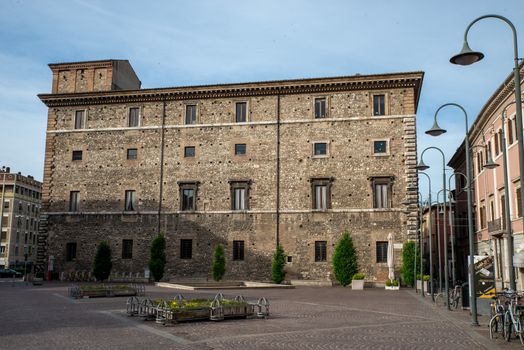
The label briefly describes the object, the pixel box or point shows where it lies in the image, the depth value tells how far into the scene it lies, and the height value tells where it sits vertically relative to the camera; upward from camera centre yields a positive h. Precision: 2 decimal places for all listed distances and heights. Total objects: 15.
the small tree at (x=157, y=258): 36.81 -0.43
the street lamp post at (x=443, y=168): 20.34 +3.63
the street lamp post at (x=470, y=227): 15.02 +0.86
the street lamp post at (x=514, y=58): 10.98 +4.24
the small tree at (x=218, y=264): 35.84 -0.75
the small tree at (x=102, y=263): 37.66 -0.85
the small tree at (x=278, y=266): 34.91 -0.80
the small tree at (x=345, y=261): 33.78 -0.39
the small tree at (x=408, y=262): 32.97 -0.37
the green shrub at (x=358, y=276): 32.12 -1.26
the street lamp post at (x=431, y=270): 24.08 -0.58
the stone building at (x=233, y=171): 34.94 +5.68
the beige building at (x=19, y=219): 79.38 +4.74
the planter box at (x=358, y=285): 31.92 -1.77
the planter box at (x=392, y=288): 31.64 -1.90
